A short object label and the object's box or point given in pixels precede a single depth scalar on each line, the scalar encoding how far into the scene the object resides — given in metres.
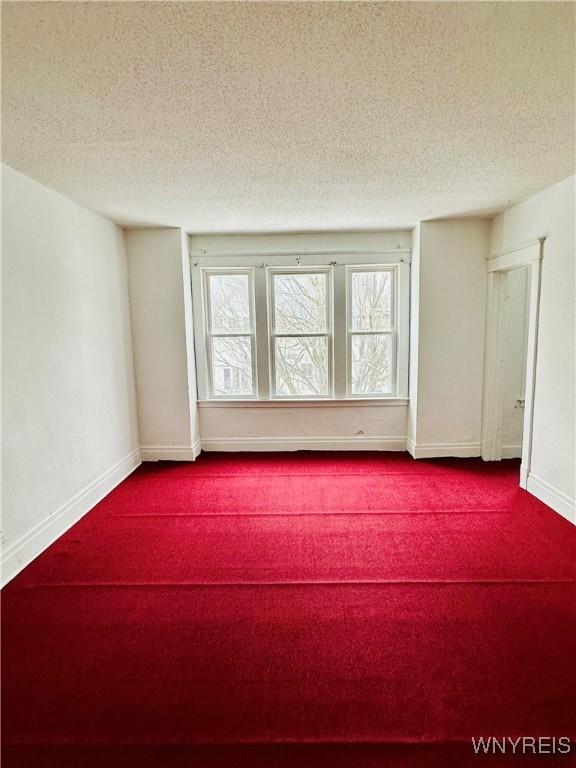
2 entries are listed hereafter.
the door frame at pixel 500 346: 3.11
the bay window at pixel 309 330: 4.23
